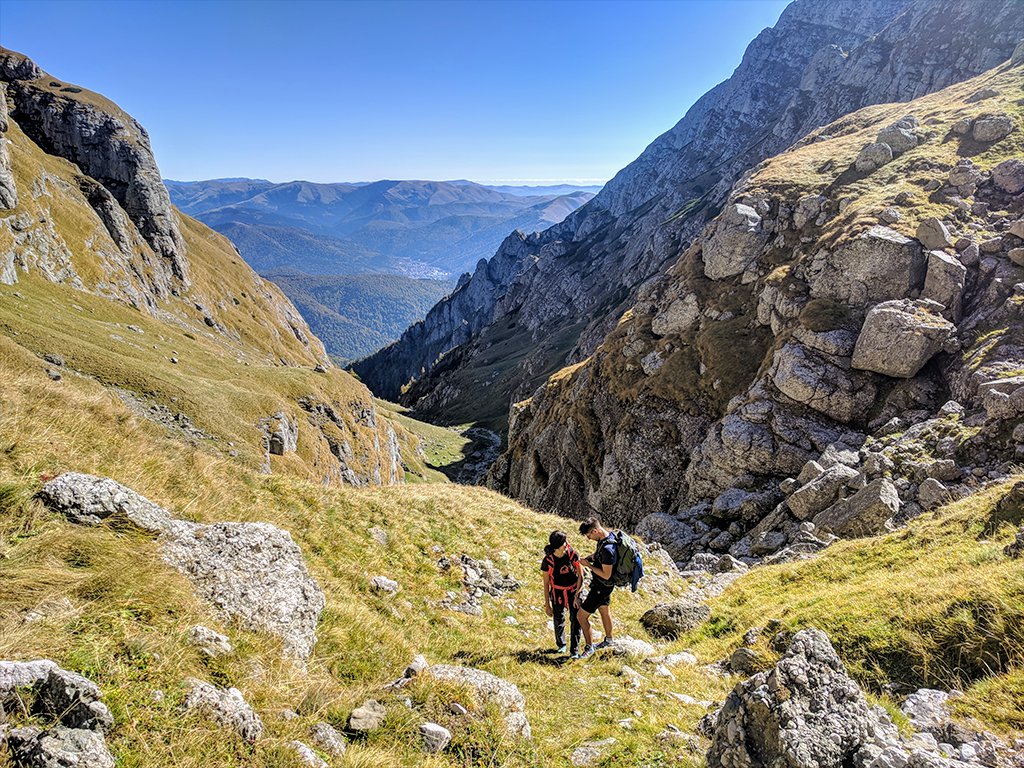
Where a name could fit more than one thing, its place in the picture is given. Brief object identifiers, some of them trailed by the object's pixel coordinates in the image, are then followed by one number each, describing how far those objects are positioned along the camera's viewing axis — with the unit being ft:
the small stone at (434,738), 19.79
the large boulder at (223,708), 16.47
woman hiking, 35.09
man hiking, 34.50
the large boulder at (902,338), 90.94
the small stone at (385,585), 37.71
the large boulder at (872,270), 104.73
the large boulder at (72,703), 13.73
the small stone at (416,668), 24.95
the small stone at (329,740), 17.92
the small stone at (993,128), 128.26
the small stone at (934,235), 103.81
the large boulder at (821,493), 73.92
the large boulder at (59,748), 12.27
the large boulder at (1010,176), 110.11
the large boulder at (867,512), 61.26
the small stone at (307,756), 16.63
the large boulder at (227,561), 22.97
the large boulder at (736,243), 147.74
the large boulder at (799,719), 18.43
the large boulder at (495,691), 23.25
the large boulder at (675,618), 44.32
